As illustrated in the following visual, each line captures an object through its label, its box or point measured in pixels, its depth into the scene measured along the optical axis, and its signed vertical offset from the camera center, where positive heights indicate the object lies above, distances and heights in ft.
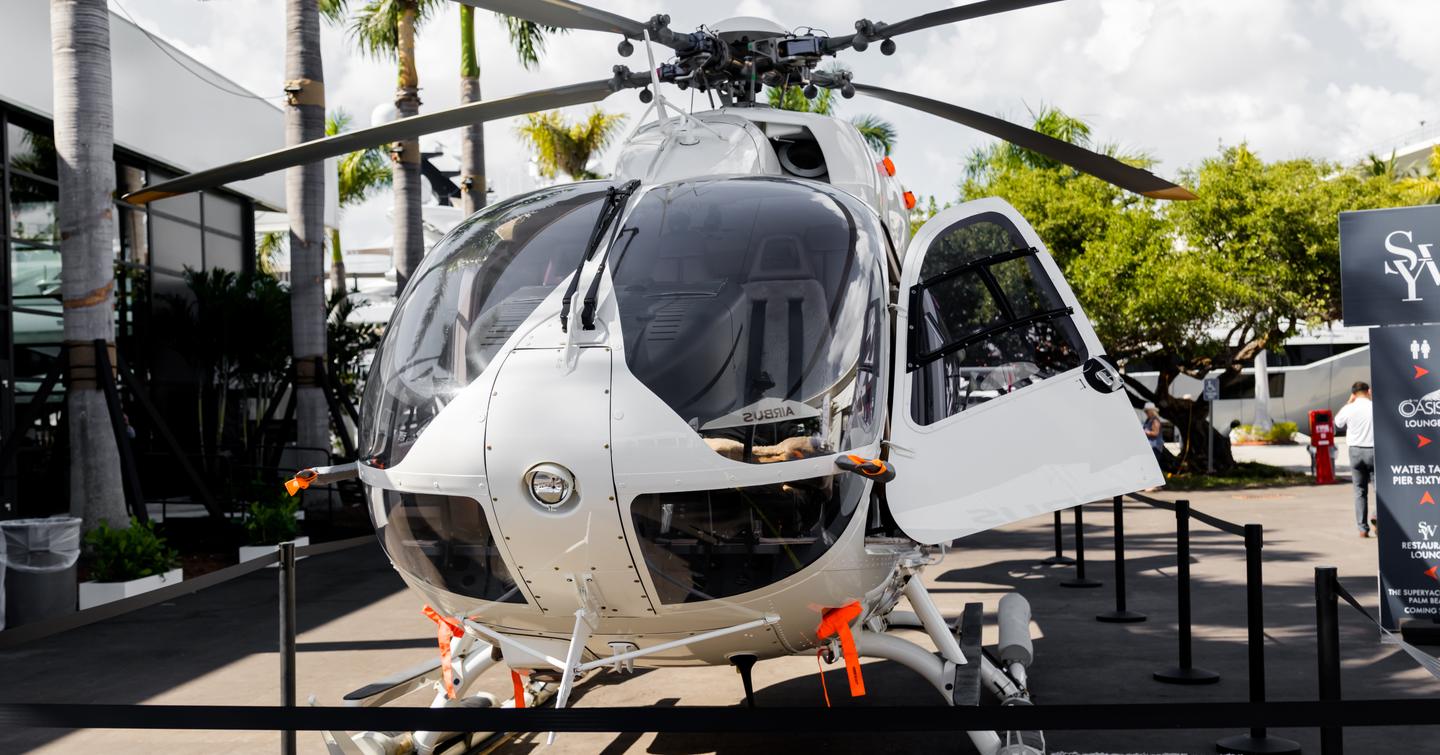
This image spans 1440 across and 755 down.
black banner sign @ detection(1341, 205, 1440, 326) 24.38 +1.87
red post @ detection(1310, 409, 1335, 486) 69.84 -4.85
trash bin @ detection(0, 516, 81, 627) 29.22 -4.09
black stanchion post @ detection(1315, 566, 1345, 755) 13.09 -3.14
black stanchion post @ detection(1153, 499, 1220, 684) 21.63 -4.70
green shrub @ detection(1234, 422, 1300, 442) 106.63 -6.60
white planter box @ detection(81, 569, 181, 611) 32.27 -5.22
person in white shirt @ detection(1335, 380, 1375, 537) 40.40 -2.68
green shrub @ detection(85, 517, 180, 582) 32.89 -4.30
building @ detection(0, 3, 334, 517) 45.75 +8.69
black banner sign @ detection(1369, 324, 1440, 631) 24.43 -2.33
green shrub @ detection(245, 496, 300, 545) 40.32 -4.36
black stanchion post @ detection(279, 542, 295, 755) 15.28 -3.12
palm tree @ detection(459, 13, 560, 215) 61.87 +13.53
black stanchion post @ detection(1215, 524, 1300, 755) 16.88 -4.11
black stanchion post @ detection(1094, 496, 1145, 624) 28.45 -5.58
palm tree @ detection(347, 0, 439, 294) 57.47 +13.43
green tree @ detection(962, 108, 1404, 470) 66.18 +6.13
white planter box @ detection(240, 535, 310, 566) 39.45 -5.16
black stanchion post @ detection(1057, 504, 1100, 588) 33.99 -5.79
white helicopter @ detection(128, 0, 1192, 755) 13.17 -0.55
